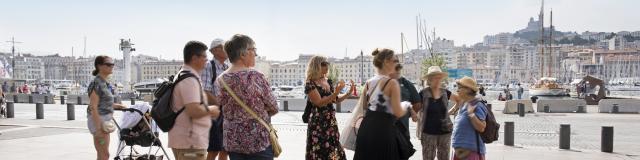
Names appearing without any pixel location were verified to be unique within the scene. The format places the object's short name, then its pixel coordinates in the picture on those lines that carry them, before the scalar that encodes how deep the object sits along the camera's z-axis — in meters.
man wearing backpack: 4.15
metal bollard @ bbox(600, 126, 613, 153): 10.15
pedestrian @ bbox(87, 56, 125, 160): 5.86
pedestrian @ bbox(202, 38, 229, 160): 5.62
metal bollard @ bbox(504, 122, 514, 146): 10.98
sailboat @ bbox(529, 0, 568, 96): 48.97
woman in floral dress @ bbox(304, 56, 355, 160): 5.78
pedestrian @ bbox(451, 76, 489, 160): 5.43
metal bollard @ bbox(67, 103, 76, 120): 18.46
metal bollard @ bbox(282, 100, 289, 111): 25.48
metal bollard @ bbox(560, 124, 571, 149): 10.59
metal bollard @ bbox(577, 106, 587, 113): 25.51
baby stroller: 5.72
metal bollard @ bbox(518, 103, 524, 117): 22.36
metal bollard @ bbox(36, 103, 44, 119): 19.17
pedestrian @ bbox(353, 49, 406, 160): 4.85
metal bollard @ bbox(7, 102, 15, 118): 19.75
